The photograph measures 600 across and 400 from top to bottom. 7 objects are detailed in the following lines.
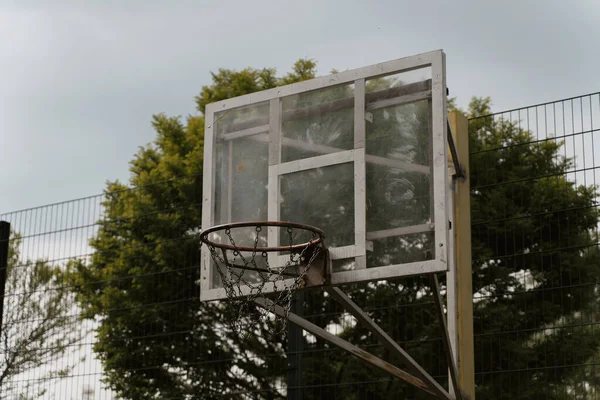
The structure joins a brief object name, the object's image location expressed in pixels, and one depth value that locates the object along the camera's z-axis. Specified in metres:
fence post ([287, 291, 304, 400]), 8.35
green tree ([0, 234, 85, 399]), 9.94
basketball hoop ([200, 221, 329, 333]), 5.98
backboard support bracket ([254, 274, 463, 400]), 5.95
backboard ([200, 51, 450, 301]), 5.88
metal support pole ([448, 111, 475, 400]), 6.77
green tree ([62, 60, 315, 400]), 10.48
